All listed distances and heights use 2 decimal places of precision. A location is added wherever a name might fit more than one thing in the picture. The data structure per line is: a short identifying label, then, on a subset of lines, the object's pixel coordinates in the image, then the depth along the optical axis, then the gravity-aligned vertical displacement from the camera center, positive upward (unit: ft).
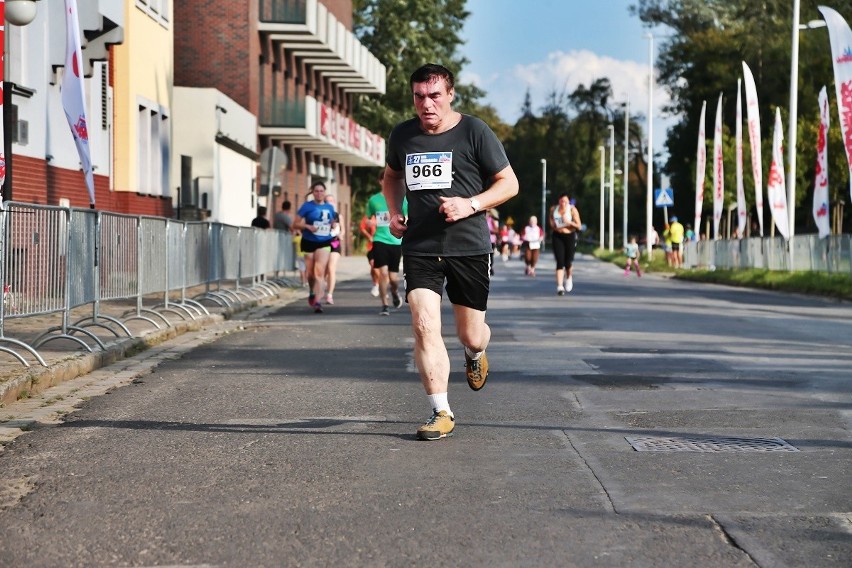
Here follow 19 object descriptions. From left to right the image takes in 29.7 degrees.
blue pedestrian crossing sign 185.78 +5.13
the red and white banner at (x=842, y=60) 84.84 +9.62
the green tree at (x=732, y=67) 229.04 +27.93
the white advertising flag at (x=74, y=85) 56.18 +5.54
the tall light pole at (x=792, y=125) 121.49 +8.89
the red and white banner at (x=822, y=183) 103.71 +3.80
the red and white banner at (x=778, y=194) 114.21 +3.37
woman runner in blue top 72.33 +0.30
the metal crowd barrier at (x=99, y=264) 39.83 -0.72
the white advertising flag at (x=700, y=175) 147.33 +6.21
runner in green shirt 70.59 -0.37
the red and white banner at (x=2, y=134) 38.52 +2.77
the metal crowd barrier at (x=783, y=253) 106.01 -0.94
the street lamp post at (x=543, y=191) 429.38 +13.67
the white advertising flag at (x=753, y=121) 117.60 +8.89
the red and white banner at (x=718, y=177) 138.82 +5.62
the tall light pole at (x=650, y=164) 195.21 +9.49
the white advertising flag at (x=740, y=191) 132.05 +4.14
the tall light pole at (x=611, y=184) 271.49 +10.08
